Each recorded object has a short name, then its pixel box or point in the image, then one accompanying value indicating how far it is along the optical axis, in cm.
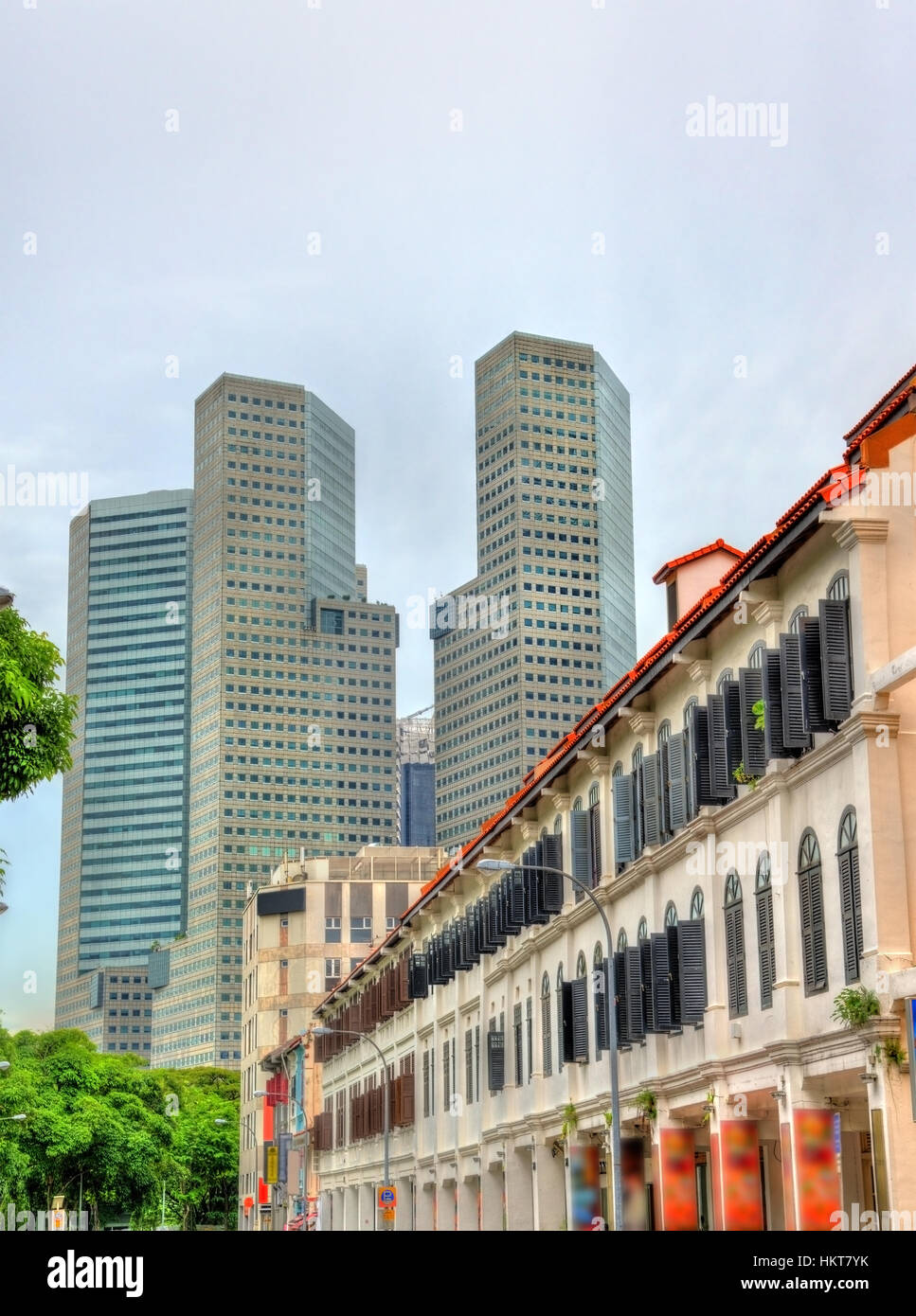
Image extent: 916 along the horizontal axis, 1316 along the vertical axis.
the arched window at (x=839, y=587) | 2434
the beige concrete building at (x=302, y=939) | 11806
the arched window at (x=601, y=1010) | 3559
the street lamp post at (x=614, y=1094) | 2769
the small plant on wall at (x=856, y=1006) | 2192
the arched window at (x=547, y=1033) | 4128
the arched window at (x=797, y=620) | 2605
